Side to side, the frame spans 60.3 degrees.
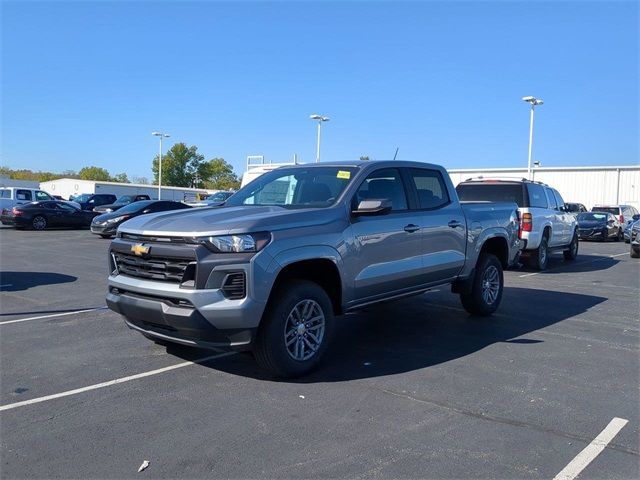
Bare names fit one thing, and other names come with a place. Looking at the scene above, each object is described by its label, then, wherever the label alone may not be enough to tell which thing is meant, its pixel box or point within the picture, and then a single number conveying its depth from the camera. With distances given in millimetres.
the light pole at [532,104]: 32656
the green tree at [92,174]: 122875
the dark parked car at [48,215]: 23766
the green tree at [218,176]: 111875
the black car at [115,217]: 20172
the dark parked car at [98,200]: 31281
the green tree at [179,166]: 105938
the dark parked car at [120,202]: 24531
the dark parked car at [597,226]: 24609
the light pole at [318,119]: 36438
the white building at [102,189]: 70188
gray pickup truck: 4480
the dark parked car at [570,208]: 14758
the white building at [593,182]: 39375
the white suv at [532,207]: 12445
